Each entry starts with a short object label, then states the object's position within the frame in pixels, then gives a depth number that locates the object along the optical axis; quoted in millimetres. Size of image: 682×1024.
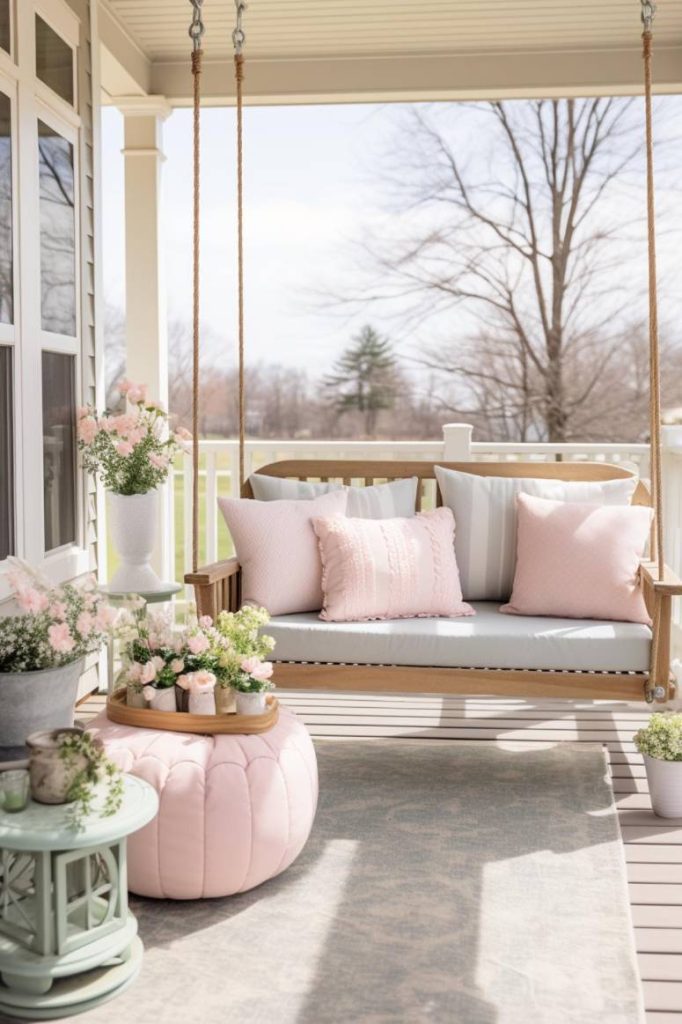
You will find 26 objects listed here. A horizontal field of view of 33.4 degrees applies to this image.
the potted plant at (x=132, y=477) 4156
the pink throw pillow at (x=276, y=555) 3654
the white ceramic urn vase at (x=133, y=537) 4164
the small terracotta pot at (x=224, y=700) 2820
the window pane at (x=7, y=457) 3646
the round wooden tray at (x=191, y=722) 2744
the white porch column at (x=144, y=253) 5719
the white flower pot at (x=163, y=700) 2795
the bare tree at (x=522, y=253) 10242
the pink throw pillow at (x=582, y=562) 3522
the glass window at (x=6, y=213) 3582
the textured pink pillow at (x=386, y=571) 3570
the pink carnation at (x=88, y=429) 4164
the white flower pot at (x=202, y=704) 2777
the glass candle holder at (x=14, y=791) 2172
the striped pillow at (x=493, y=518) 3850
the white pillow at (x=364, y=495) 3924
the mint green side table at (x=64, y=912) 2113
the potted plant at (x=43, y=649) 2529
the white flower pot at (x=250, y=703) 2783
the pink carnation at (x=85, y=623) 2602
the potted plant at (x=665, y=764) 3150
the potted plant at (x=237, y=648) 2801
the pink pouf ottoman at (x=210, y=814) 2537
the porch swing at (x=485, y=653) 3264
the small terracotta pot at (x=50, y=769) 2164
